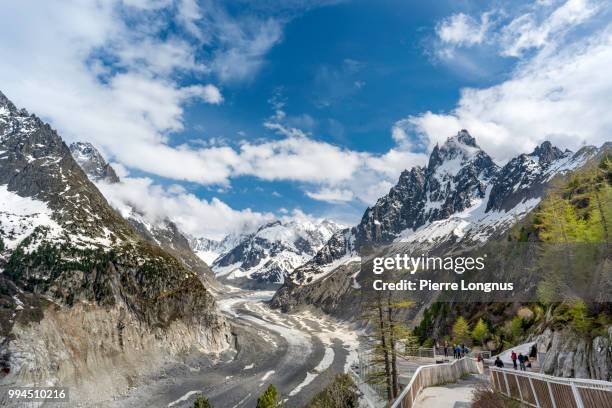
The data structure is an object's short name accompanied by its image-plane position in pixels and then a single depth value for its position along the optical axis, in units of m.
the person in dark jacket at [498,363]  33.91
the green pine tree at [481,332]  75.00
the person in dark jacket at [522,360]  33.53
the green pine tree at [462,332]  79.19
